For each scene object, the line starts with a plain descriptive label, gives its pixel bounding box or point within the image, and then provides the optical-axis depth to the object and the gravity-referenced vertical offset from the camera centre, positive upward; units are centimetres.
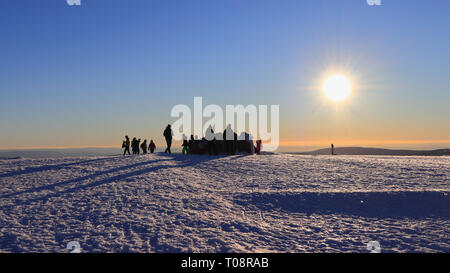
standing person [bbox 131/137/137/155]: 3400 -47
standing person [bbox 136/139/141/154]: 3413 -63
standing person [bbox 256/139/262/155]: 3197 -64
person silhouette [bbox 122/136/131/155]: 3272 -46
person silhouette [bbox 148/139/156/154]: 3722 -73
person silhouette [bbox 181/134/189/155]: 3312 -66
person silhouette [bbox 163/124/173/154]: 3052 +37
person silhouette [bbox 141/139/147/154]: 3703 -73
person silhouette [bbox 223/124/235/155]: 3036 +10
